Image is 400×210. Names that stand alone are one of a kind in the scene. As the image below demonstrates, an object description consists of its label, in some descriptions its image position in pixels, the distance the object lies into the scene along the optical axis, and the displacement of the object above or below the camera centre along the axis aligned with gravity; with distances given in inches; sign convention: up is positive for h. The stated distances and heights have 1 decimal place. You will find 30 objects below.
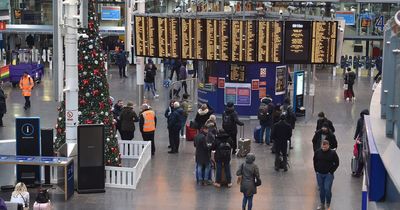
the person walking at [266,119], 829.2 -103.0
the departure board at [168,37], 927.0 -21.5
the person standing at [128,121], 762.8 -98.0
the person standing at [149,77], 1195.3 -87.1
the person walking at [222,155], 649.0 -109.4
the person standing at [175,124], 776.3 -101.7
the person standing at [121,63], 1402.9 -79.4
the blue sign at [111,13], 1726.1 +10.2
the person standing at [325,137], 665.6 -98.3
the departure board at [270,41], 890.1 -23.8
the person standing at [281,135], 692.1 -100.3
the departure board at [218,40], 904.3 -23.7
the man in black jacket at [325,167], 567.5 -104.0
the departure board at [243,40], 897.5 -23.3
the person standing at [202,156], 657.2 -112.3
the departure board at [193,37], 913.5 -21.2
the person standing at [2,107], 933.8 -104.7
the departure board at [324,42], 879.1 -24.0
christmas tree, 649.0 -51.2
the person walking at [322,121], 725.6 -91.5
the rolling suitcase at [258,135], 854.5 -122.6
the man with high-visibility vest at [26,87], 1037.8 -90.1
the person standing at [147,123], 760.3 -99.5
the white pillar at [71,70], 604.1 -40.7
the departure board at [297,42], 883.4 -24.3
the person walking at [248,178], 560.4 -111.3
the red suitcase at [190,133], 848.3 -120.3
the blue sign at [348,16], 1636.3 +8.6
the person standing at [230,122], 766.5 -98.0
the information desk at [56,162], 605.6 -109.6
